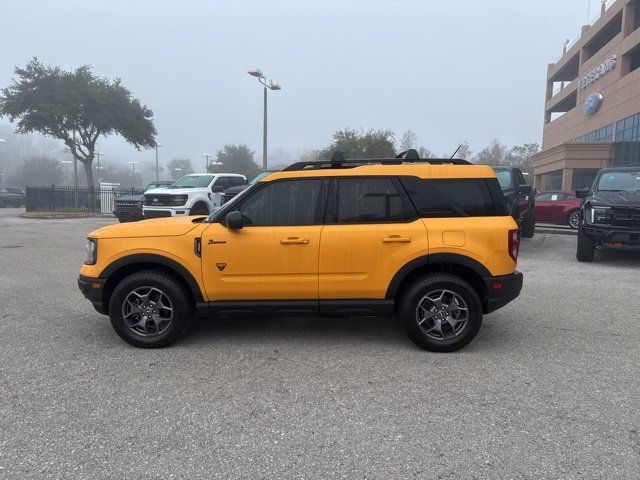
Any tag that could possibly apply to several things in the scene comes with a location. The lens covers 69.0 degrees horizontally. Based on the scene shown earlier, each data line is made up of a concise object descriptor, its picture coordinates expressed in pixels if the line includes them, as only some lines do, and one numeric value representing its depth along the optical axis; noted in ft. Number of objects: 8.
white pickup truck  46.11
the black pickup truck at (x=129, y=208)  58.85
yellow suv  14.53
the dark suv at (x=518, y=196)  35.91
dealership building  115.96
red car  56.13
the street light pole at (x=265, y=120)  67.54
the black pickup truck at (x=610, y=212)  29.25
